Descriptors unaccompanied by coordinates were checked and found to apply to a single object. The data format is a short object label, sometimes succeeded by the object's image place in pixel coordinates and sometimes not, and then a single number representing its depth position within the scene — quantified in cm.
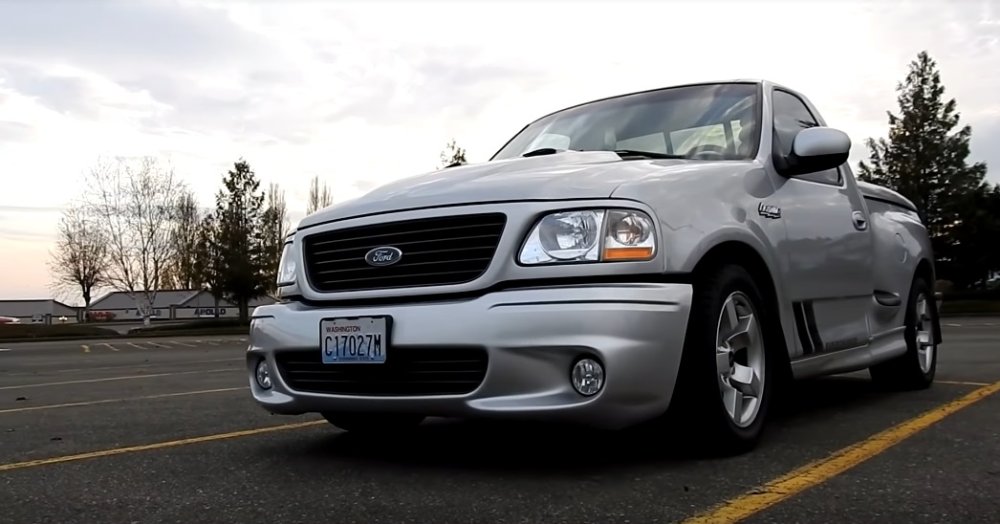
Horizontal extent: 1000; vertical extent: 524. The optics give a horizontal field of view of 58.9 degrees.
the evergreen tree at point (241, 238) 4344
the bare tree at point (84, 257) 4710
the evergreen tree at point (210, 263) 4375
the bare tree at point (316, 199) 5419
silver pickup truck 295
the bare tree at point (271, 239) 4459
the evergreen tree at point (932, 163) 3853
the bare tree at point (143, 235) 4669
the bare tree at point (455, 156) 3503
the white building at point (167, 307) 7989
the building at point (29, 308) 9369
